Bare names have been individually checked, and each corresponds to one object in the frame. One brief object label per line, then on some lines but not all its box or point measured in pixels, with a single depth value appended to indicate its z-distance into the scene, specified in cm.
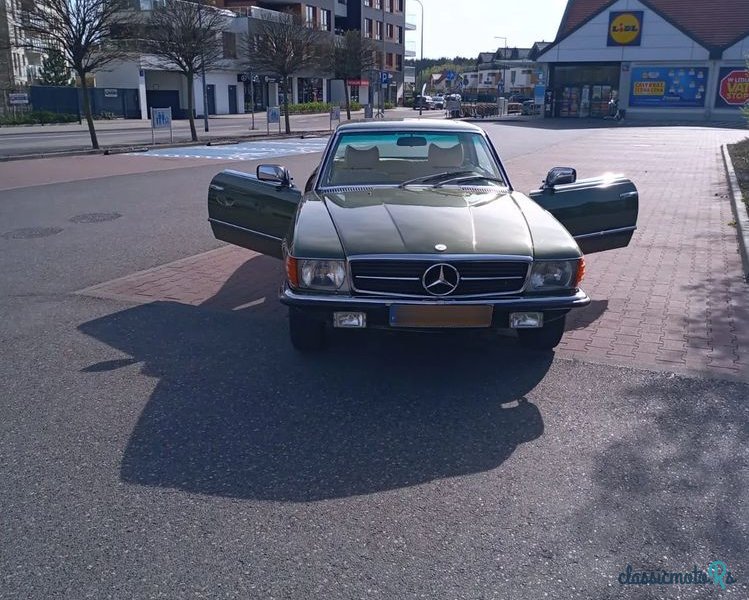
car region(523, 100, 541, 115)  5650
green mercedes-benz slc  453
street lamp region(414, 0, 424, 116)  8162
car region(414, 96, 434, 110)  7644
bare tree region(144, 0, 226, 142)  2841
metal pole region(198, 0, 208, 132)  2906
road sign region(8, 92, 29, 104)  4438
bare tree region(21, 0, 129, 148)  2238
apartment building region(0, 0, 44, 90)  2294
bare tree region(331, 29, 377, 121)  4484
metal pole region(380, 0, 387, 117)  5406
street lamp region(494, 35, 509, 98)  7951
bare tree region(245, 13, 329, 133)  3459
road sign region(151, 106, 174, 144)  2814
